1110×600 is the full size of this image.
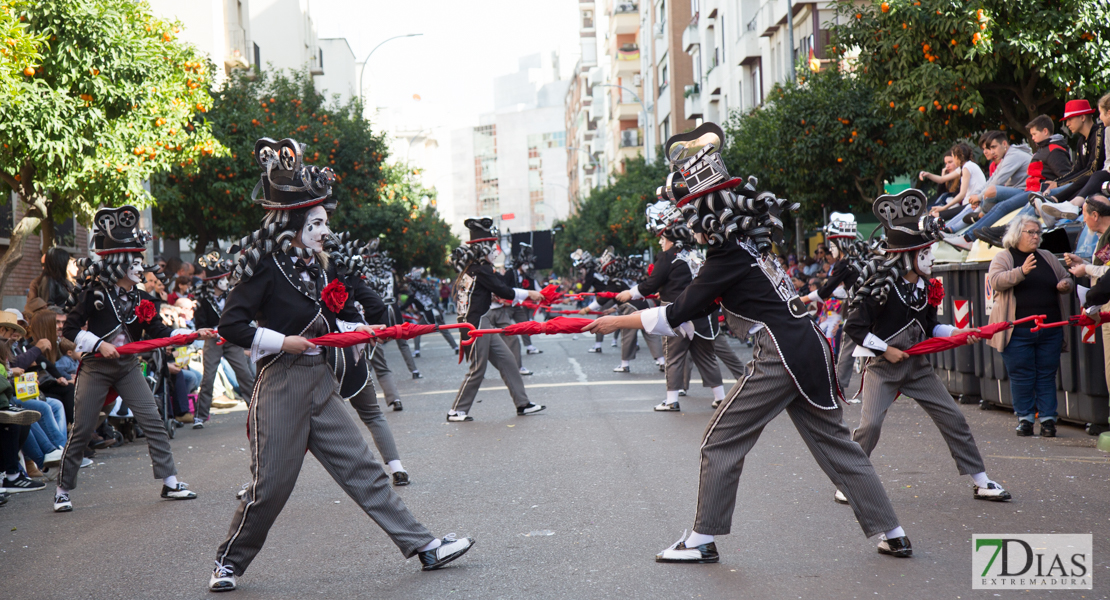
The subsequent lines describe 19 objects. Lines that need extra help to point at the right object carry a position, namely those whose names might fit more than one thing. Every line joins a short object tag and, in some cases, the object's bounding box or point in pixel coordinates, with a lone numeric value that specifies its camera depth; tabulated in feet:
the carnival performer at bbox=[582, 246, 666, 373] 58.29
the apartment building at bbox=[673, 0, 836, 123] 108.99
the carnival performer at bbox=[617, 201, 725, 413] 40.34
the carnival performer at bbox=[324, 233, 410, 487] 24.26
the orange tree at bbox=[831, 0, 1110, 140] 48.83
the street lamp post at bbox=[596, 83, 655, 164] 190.91
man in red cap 36.35
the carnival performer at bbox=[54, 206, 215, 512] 26.73
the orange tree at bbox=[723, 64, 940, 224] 76.23
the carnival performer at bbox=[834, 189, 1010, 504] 22.95
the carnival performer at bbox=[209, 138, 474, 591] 18.08
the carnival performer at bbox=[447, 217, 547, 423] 40.40
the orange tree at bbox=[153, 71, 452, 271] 91.25
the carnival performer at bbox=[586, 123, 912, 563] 18.22
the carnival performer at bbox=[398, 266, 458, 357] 80.43
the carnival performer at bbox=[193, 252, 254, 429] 44.09
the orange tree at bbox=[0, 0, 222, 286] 47.67
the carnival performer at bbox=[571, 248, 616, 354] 76.76
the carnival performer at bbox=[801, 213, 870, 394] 33.42
